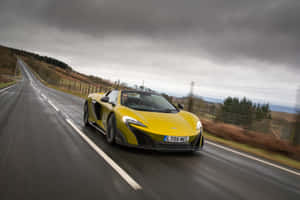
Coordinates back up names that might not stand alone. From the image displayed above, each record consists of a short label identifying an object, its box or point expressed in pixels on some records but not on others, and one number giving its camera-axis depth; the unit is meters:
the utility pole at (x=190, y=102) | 11.57
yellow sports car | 4.33
